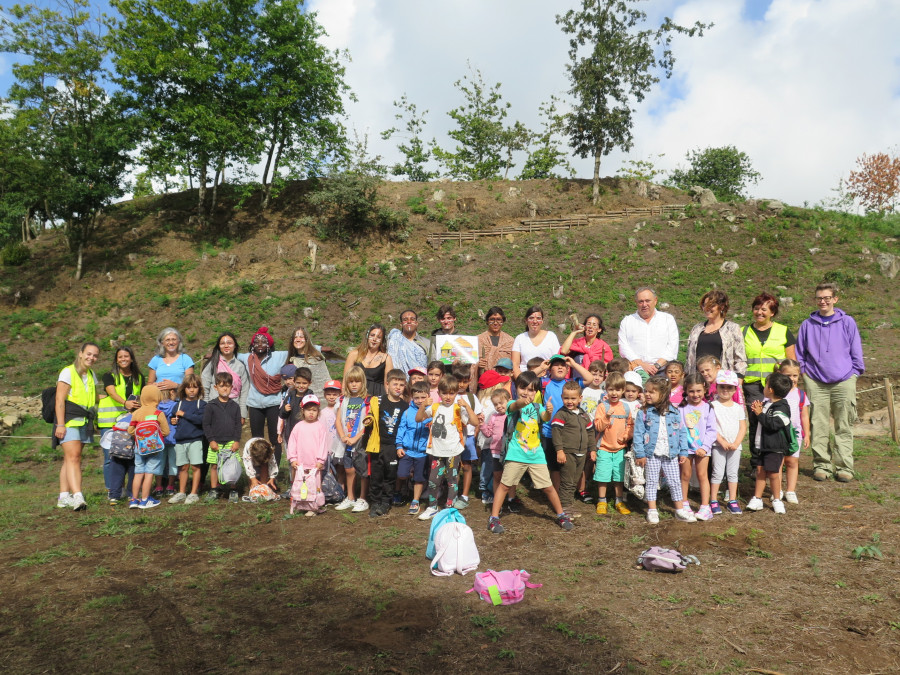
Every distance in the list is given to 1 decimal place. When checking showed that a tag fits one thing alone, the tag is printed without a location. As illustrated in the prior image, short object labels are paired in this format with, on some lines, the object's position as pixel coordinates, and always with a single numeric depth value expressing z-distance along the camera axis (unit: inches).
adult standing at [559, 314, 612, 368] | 258.1
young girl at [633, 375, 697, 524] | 222.4
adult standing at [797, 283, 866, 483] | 255.6
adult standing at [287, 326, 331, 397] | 271.0
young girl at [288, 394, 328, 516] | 240.4
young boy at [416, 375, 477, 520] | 229.8
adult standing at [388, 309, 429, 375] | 265.6
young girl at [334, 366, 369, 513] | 243.0
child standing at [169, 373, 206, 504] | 260.2
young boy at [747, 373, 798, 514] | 224.1
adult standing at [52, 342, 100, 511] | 248.4
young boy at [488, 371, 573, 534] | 219.0
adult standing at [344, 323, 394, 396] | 257.0
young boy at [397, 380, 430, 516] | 236.4
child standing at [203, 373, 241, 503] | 260.1
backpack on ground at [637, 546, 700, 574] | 176.6
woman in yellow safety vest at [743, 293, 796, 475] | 244.8
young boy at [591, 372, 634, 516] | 235.5
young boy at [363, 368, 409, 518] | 239.6
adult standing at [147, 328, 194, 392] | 269.1
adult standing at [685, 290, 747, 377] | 247.0
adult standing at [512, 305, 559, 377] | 259.3
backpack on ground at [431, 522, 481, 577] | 178.9
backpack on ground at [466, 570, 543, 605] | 160.4
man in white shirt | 253.3
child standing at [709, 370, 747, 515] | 227.9
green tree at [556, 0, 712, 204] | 1019.3
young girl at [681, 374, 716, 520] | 225.0
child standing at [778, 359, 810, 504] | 232.8
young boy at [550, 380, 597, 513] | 225.5
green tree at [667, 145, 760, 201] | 1771.7
